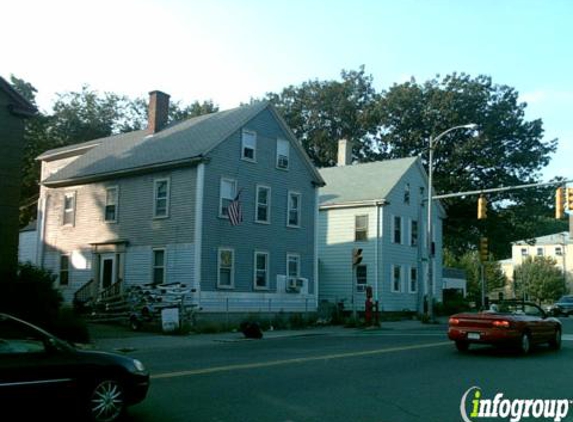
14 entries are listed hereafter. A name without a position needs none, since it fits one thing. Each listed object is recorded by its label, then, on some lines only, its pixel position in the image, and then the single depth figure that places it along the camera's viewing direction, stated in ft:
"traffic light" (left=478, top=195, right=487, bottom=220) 97.35
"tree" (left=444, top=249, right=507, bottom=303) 214.87
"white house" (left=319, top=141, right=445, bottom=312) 128.67
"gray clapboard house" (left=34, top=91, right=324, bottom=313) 95.45
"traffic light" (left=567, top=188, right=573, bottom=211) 84.17
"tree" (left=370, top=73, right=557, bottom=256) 177.88
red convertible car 52.21
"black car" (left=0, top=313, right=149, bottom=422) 23.53
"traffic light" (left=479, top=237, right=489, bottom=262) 104.17
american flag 95.86
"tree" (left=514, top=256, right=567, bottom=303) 256.93
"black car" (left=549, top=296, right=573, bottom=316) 152.97
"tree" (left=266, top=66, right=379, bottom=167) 200.13
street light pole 104.53
